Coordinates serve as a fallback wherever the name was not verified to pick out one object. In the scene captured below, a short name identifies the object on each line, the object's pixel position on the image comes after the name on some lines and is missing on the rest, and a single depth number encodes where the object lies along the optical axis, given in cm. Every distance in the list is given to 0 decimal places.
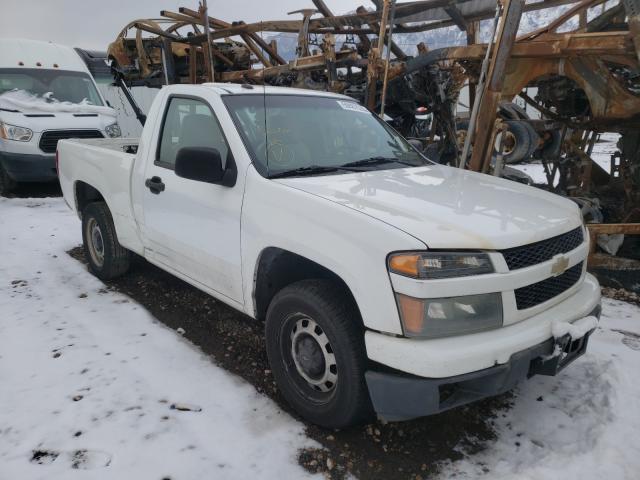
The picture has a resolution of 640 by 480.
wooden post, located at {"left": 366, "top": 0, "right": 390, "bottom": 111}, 605
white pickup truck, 211
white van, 816
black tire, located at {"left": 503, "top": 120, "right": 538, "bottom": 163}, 512
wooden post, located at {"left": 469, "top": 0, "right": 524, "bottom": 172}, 456
